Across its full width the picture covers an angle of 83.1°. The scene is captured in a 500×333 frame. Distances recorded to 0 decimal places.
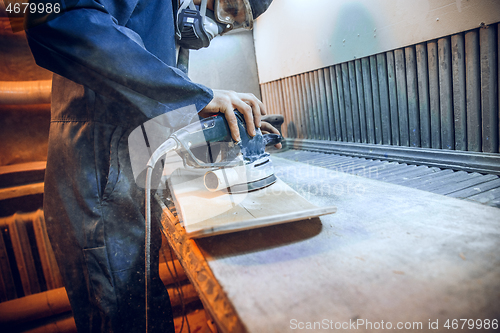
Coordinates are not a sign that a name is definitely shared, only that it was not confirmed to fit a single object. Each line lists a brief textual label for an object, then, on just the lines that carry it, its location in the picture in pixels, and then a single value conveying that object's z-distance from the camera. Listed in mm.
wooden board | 639
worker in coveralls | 933
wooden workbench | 415
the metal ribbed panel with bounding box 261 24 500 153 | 1223
